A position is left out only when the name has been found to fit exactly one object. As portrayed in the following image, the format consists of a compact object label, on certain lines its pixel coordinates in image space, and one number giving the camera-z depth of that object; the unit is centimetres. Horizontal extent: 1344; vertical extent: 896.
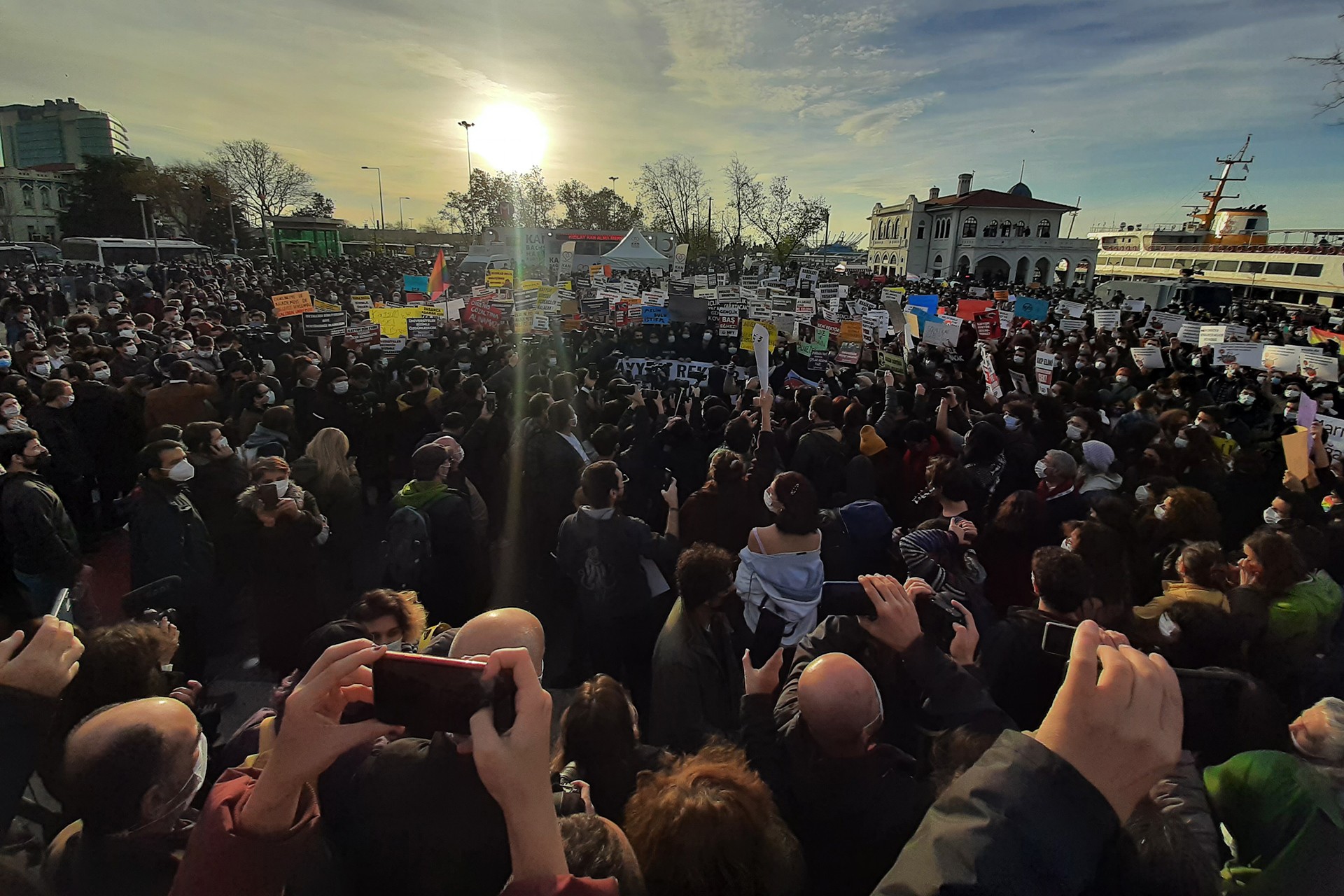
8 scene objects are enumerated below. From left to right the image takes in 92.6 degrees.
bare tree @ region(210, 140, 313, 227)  6681
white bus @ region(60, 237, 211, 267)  3891
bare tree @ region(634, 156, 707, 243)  6391
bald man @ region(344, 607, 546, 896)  144
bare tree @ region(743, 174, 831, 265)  5522
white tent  3241
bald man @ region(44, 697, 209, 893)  147
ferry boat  4175
